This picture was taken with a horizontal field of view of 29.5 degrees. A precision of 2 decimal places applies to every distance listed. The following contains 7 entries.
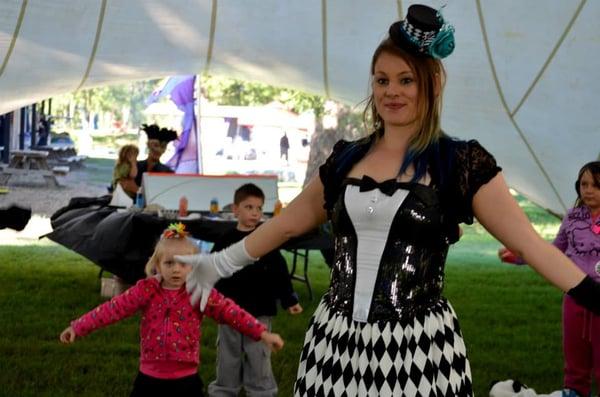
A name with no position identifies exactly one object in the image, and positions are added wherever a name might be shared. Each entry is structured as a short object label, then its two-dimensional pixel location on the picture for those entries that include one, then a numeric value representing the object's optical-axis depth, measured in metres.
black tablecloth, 7.81
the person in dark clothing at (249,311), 5.25
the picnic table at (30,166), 21.09
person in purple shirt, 5.38
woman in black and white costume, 2.76
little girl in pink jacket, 4.28
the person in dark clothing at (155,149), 9.02
